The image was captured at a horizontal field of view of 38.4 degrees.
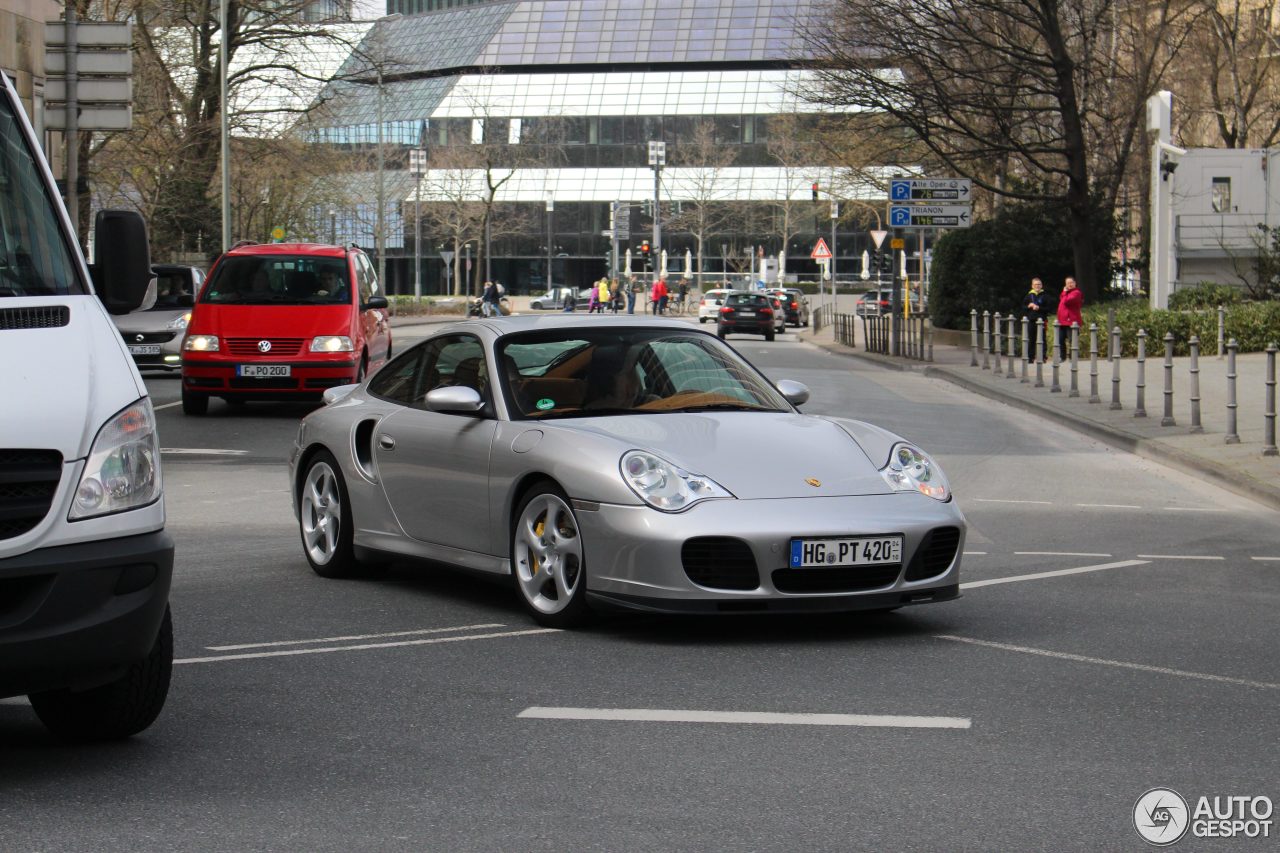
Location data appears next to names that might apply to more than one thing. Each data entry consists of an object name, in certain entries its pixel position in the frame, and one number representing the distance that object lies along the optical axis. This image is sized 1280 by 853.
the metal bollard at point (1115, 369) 22.00
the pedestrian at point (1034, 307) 35.41
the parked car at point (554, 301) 92.67
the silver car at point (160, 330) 27.94
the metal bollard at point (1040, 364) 27.07
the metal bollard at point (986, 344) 31.50
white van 4.91
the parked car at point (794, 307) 73.69
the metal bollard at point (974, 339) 33.18
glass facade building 103.00
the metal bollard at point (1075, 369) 24.43
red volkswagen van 20.38
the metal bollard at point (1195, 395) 18.45
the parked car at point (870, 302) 76.00
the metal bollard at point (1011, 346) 28.91
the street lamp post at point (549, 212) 96.25
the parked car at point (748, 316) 58.09
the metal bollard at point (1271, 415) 16.12
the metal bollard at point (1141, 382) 20.93
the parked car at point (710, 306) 72.77
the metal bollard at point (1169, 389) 19.58
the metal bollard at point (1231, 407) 17.39
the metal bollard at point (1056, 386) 25.46
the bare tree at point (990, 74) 36.50
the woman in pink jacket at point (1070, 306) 31.50
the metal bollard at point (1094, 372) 23.15
